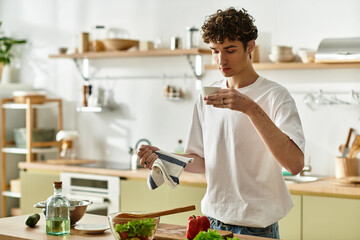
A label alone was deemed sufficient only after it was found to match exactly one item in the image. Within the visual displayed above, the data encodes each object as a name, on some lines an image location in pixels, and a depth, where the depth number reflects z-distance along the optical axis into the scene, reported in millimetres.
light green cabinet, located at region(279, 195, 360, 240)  3779
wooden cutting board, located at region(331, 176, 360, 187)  3930
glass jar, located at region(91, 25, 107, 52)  5430
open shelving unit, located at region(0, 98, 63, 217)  5648
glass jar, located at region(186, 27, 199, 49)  4969
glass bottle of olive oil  2477
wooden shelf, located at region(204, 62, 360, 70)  4282
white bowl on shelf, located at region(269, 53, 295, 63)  4551
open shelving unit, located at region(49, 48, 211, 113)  4953
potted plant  6070
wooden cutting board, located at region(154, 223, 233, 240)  2317
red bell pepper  2170
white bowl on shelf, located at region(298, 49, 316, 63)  4427
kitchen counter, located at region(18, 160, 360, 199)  3832
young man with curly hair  2352
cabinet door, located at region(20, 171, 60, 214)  5266
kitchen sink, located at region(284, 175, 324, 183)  4363
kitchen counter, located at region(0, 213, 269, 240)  2443
